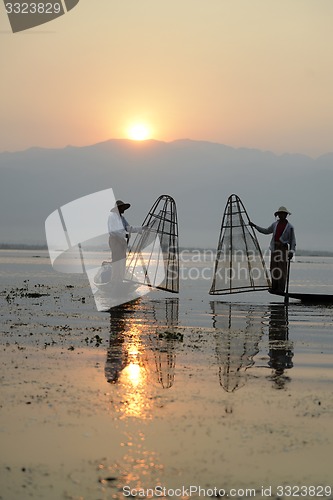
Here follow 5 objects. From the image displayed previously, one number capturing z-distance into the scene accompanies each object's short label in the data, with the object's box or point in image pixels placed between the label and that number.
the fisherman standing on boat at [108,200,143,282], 24.64
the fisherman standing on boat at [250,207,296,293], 23.25
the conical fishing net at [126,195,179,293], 25.19
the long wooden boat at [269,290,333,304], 24.02
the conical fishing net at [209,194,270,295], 24.09
